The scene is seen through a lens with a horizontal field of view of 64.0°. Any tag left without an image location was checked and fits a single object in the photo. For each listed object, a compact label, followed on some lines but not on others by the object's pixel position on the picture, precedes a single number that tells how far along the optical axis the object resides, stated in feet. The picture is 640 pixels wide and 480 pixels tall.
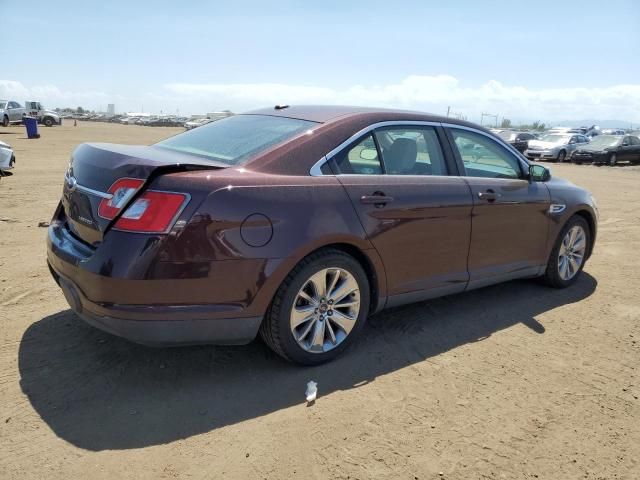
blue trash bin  82.02
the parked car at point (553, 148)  89.61
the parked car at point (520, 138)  98.53
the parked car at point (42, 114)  130.31
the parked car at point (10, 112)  109.91
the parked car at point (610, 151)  84.94
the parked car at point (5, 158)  36.30
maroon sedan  8.89
